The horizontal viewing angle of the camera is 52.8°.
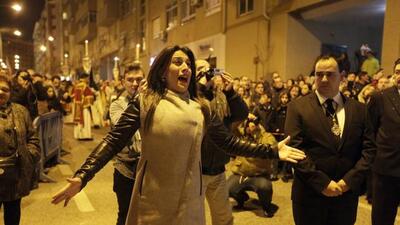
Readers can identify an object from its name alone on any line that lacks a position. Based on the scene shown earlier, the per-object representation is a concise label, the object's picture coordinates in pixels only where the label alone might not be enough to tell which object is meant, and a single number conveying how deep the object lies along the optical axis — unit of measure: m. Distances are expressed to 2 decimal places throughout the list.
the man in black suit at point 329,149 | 2.96
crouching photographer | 5.71
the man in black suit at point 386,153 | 3.66
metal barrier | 7.57
